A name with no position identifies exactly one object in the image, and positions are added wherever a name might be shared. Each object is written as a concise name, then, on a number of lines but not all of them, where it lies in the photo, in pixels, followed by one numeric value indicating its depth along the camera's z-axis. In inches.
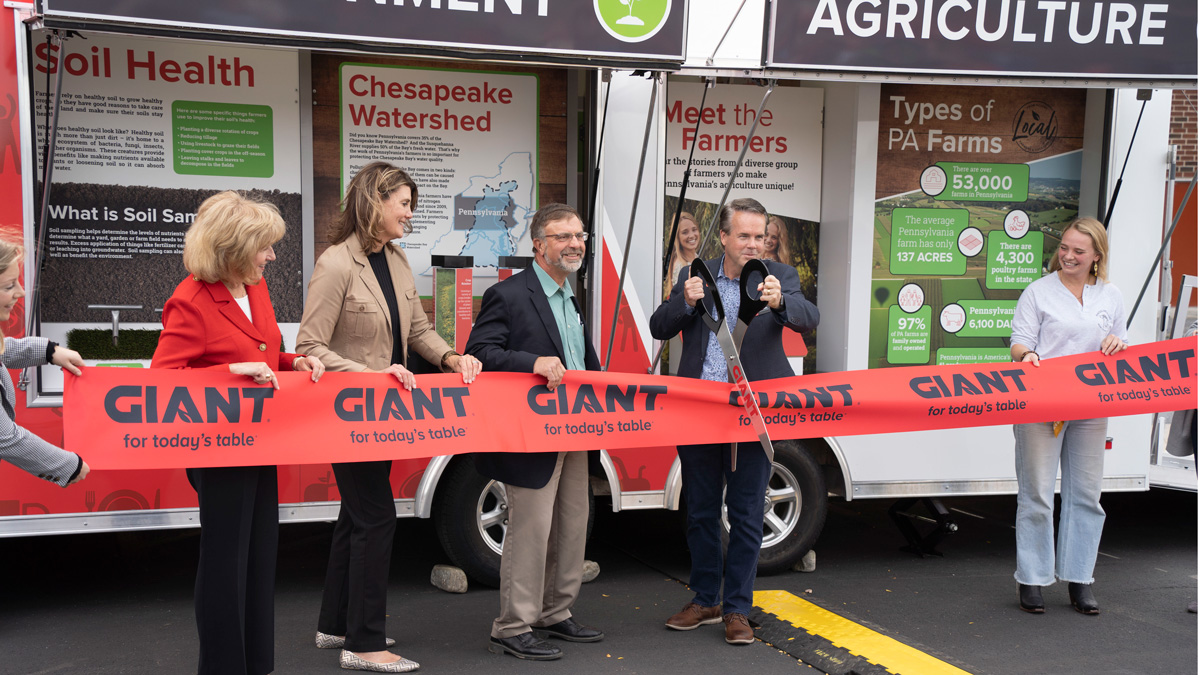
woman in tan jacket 155.3
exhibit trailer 176.1
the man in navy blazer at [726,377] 171.3
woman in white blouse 193.0
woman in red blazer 129.5
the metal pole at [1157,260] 219.3
